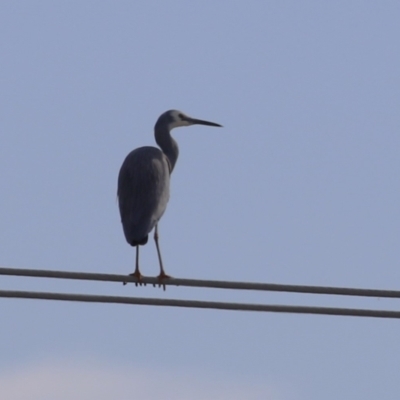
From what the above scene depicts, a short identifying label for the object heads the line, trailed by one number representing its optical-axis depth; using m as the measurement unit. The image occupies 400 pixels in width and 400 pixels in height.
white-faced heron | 23.86
